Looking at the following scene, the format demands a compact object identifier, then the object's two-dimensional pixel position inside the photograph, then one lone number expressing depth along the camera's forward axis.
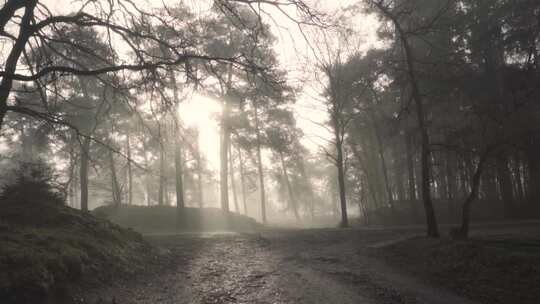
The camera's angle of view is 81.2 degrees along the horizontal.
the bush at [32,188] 8.14
